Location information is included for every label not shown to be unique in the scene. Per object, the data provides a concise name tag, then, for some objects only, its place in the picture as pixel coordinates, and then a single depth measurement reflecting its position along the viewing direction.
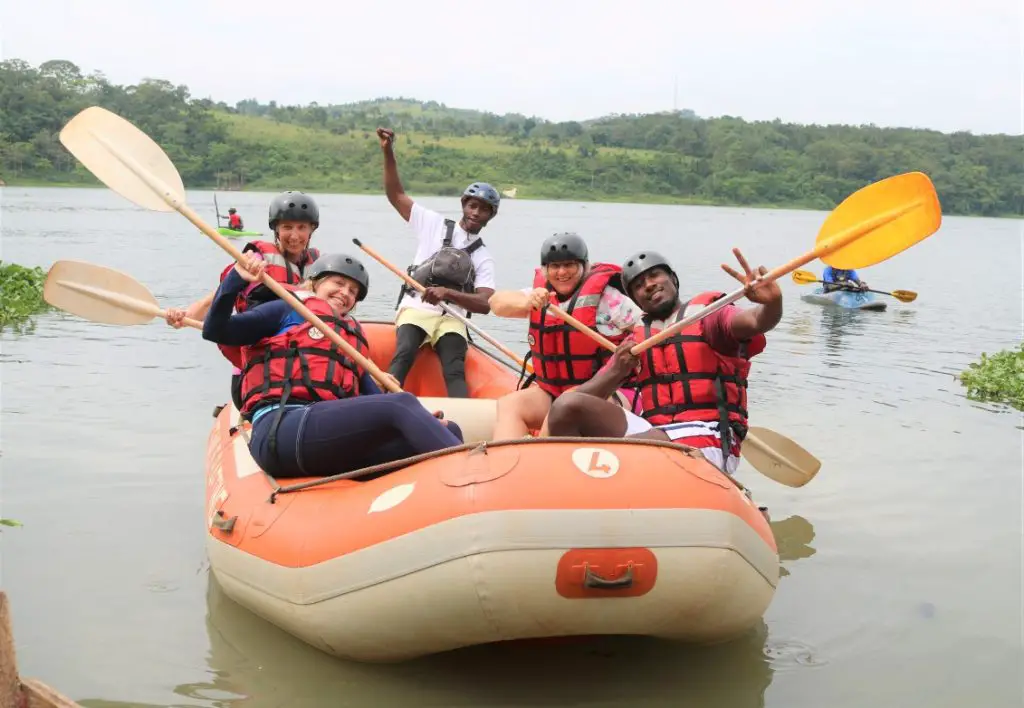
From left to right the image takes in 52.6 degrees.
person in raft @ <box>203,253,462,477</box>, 3.94
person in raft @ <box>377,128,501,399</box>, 6.35
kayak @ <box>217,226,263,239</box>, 23.66
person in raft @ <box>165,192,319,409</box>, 5.50
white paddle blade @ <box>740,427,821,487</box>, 5.83
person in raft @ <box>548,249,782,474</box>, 4.11
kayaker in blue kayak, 16.98
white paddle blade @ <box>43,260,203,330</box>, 5.23
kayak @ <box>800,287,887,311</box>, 16.81
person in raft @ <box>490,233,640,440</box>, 4.90
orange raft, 3.29
